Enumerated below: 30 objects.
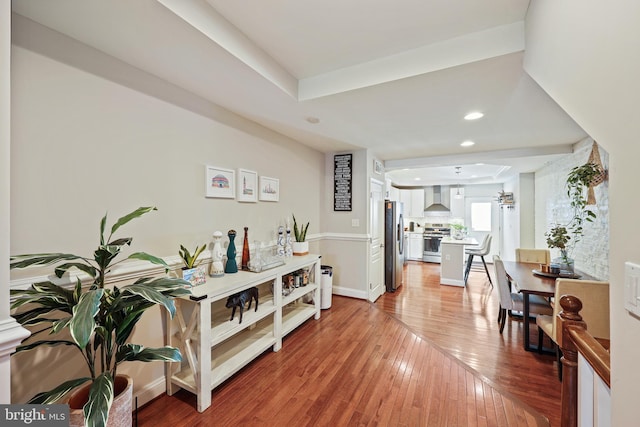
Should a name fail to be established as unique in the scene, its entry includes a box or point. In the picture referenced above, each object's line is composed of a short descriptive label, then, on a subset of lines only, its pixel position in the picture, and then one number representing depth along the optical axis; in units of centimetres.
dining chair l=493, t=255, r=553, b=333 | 274
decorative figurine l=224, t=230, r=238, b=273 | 230
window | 732
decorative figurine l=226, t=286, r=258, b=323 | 213
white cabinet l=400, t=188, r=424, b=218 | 784
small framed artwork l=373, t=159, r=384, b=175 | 418
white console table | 174
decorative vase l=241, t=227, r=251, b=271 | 249
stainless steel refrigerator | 452
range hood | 754
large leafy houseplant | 97
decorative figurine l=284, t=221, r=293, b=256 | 307
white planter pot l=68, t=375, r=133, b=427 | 110
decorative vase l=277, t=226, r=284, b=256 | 302
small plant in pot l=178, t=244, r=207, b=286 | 184
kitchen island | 497
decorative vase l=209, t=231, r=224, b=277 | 217
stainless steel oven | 720
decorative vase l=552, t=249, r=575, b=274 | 284
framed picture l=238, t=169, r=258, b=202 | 260
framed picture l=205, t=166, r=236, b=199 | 226
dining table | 240
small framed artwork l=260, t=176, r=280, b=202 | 289
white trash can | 355
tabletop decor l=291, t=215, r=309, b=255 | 332
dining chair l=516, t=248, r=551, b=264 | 372
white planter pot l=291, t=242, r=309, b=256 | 332
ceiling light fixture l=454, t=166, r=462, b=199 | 724
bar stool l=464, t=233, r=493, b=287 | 511
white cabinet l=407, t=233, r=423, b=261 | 745
